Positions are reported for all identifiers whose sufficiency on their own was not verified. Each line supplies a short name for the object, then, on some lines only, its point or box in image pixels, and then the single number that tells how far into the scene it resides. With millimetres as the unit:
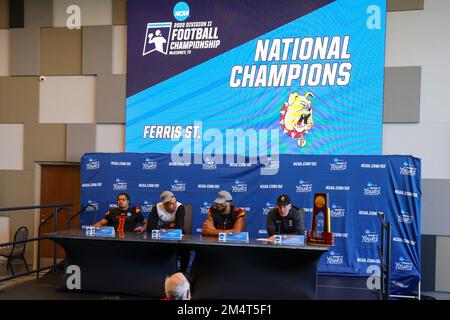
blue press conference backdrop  5203
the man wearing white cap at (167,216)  4598
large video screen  5820
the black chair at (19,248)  5777
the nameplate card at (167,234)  3978
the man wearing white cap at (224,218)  4398
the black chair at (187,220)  4742
